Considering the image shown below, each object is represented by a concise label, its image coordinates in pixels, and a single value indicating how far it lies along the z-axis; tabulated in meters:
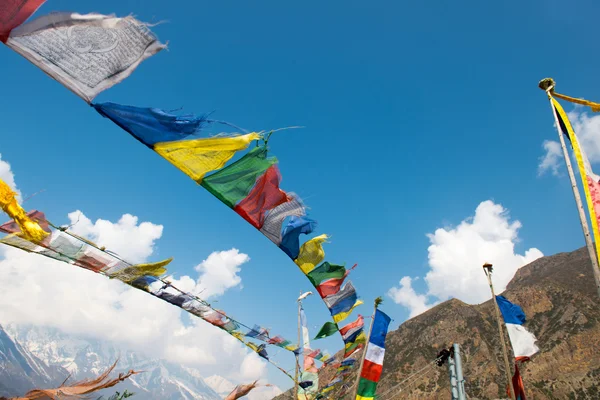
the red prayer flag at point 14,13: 3.36
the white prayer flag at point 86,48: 3.70
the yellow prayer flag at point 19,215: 5.33
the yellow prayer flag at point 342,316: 13.98
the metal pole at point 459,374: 8.44
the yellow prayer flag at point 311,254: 10.57
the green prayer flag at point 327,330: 15.68
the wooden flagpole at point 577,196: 5.10
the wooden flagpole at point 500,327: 10.31
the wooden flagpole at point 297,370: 15.88
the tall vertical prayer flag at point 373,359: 9.72
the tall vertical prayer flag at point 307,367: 18.05
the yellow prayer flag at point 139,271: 9.12
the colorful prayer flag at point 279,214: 7.95
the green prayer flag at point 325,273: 11.48
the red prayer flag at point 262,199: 7.23
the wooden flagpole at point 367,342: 9.22
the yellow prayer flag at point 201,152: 5.70
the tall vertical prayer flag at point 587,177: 5.50
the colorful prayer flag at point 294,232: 9.01
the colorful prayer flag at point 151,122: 4.96
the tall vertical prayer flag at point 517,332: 11.02
